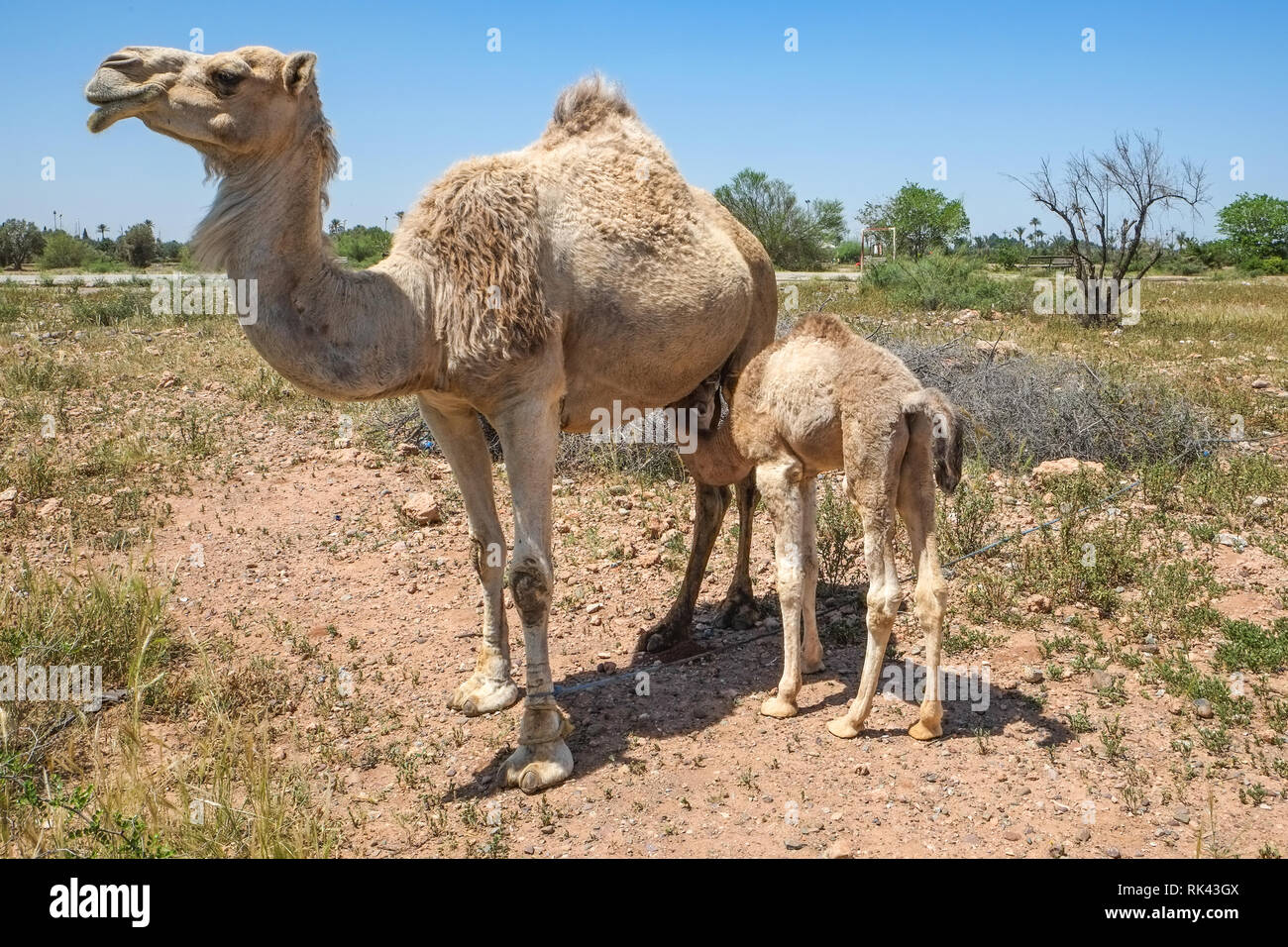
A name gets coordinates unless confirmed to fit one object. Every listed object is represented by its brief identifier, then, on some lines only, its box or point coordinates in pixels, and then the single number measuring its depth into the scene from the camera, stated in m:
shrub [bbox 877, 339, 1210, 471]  8.82
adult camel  3.99
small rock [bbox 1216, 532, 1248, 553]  6.65
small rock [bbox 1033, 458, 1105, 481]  8.27
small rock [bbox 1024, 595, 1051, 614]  5.99
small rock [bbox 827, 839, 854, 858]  3.83
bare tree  20.73
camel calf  4.47
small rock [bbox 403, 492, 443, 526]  7.87
